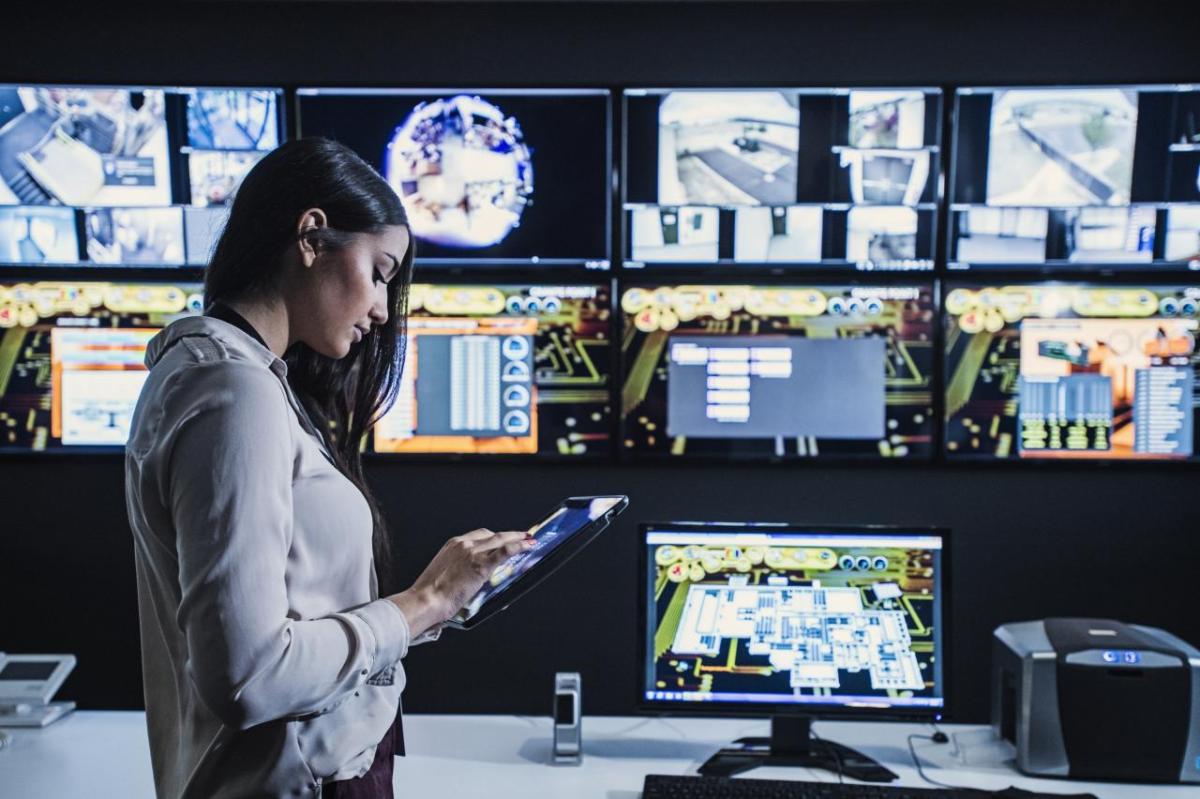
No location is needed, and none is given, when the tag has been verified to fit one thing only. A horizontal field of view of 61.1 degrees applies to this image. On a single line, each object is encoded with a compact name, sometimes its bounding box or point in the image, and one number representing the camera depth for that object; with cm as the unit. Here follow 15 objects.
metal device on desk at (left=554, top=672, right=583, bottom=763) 209
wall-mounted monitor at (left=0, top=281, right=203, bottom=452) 258
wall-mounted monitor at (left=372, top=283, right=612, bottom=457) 256
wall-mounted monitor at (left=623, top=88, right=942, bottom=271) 250
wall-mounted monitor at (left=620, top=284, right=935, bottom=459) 252
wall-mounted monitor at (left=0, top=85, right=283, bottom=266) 255
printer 195
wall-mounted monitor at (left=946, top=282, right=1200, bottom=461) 248
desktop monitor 201
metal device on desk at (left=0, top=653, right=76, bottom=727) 228
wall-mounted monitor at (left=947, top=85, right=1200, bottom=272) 246
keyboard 179
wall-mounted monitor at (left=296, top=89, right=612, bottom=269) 254
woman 100
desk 194
